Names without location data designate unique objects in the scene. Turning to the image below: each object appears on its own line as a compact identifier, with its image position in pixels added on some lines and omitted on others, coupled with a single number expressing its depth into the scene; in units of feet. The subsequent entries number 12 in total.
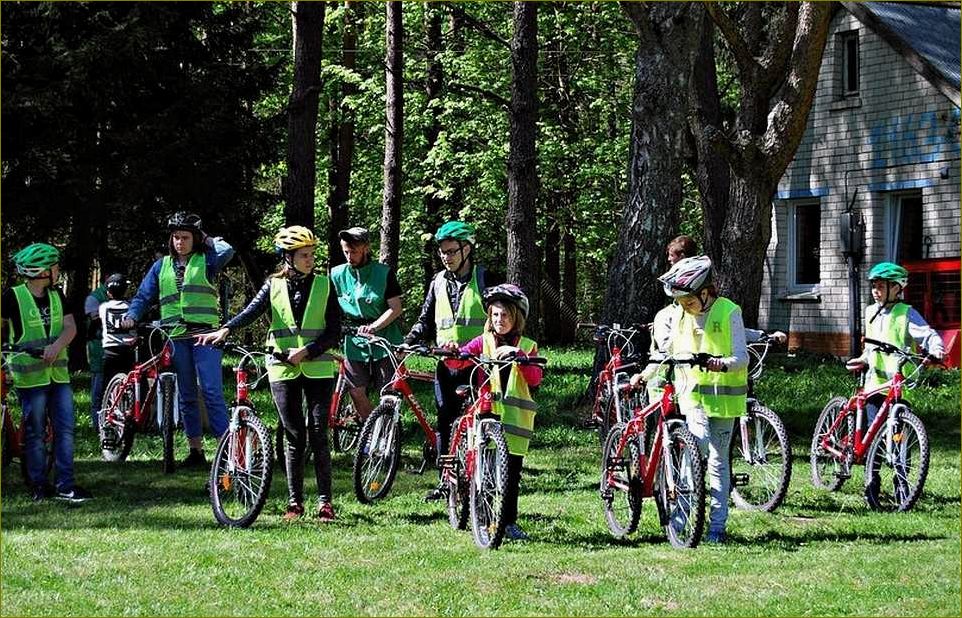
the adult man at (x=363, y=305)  40.65
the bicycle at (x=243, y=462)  33.45
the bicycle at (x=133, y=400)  46.09
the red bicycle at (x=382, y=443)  37.42
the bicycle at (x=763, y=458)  36.76
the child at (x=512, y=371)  31.50
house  90.43
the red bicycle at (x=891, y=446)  37.52
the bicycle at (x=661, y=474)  30.73
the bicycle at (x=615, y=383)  45.62
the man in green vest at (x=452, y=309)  37.04
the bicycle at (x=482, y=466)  30.89
